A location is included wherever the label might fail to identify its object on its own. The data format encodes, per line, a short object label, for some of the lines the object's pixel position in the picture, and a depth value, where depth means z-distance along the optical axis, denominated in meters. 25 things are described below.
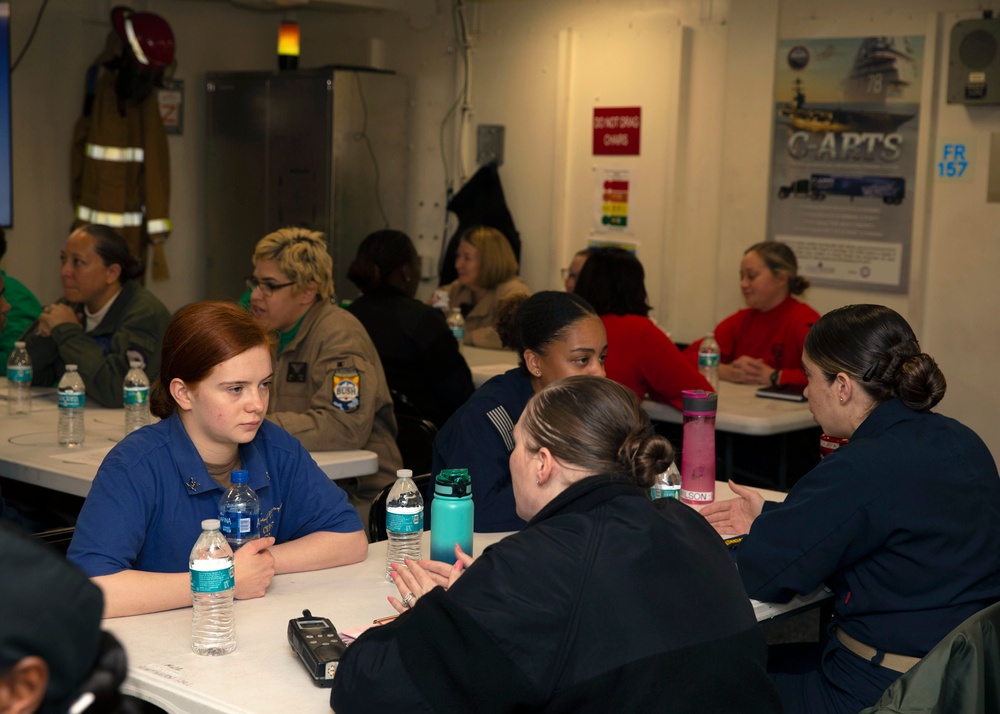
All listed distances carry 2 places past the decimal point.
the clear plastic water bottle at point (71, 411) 3.62
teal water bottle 2.42
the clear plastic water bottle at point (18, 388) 4.08
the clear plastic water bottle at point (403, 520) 2.49
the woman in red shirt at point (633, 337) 4.42
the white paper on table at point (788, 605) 2.38
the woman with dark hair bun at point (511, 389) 2.89
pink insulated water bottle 3.10
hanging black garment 7.24
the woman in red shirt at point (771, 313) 5.26
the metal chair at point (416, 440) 4.13
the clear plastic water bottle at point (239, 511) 2.37
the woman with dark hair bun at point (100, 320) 4.18
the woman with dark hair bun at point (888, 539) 2.29
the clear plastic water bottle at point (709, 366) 5.00
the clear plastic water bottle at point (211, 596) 2.01
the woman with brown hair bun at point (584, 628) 1.58
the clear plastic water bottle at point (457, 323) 6.16
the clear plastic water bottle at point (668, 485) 2.99
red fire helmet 6.38
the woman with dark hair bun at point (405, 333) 4.68
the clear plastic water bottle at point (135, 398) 3.77
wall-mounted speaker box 5.30
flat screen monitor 5.82
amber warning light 7.30
